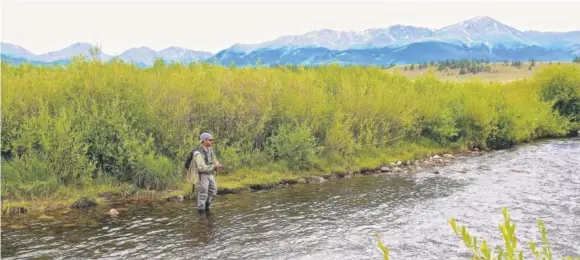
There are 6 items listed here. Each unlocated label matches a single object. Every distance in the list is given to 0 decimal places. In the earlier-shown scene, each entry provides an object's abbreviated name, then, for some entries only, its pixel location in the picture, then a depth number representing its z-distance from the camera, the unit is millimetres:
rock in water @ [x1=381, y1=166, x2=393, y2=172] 27273
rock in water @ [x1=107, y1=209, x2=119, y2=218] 17506
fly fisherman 17906
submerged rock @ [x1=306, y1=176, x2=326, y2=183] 24547
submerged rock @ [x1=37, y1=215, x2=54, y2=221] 16867
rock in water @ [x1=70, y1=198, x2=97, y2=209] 18672
